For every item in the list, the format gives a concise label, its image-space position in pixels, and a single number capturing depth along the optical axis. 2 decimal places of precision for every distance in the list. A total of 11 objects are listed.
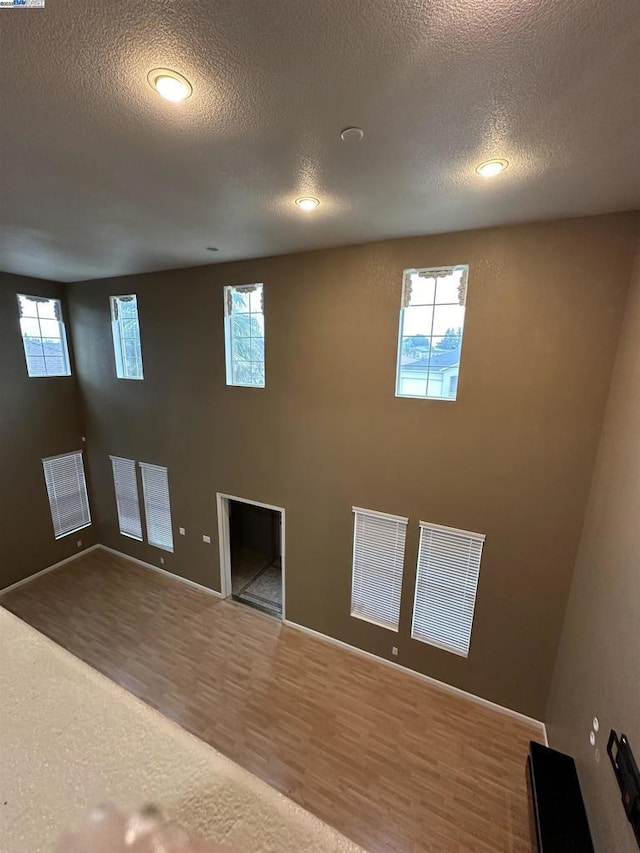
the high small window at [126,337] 6.02
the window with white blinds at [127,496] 6.64
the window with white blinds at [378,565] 4.36
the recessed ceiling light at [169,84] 1.56
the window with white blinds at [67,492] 6.65
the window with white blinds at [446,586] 3.97
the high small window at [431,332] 3.72
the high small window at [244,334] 4.84
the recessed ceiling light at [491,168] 2.22
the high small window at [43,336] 6.11
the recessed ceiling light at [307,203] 2.81
